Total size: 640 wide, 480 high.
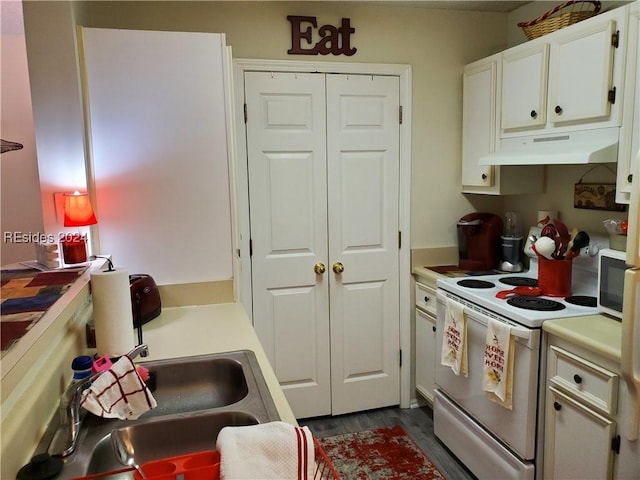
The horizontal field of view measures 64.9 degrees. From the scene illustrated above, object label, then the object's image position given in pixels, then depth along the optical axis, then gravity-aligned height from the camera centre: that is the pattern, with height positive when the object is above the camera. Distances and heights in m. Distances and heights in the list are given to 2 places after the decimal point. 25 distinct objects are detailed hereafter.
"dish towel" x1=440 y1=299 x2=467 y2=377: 2.51 -0.78
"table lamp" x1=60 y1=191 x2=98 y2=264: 1.83 -0.10
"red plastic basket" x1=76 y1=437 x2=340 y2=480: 0.91 -0.51
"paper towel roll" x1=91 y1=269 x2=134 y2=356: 1.58 -0.37
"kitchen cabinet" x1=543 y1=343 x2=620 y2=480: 1.81 -0.89
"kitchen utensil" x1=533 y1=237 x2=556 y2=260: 2.41 -0.30
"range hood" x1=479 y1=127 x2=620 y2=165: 2.10 +0.17
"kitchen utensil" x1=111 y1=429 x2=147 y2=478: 1.24 -0.64
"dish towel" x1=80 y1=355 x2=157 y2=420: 1.23 -0.50
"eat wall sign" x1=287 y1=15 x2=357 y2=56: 2.87 +0.87
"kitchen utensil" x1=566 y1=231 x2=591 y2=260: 2.40 -0.28
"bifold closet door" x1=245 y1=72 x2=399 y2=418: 2.95 -0.27
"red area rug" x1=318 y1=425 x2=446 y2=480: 2.62 -1.48
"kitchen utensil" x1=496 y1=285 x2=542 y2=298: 2.45 -0.52
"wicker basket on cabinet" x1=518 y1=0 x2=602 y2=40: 2.34 +0.79
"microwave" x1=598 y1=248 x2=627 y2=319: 2.03 -0.40
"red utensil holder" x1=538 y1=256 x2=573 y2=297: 2.43 -0.44
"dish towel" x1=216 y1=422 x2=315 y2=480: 0.93 -0.50
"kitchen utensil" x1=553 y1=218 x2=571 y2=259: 2.43 -0.26
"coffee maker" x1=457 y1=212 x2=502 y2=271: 3.07 -0.33
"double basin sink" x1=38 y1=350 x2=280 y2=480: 1.19 -0.61
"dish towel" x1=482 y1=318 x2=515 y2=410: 2.19 -0.79
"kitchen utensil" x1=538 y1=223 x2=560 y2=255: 2.44 -0.24
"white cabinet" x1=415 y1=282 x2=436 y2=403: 3.05 -0.94
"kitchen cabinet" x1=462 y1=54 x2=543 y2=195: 2.85 +0.30
